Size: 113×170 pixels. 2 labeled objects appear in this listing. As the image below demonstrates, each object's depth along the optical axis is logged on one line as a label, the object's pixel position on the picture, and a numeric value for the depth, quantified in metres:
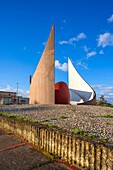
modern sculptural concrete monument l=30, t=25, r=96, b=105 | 10.72
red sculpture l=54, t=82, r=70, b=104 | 11.39
